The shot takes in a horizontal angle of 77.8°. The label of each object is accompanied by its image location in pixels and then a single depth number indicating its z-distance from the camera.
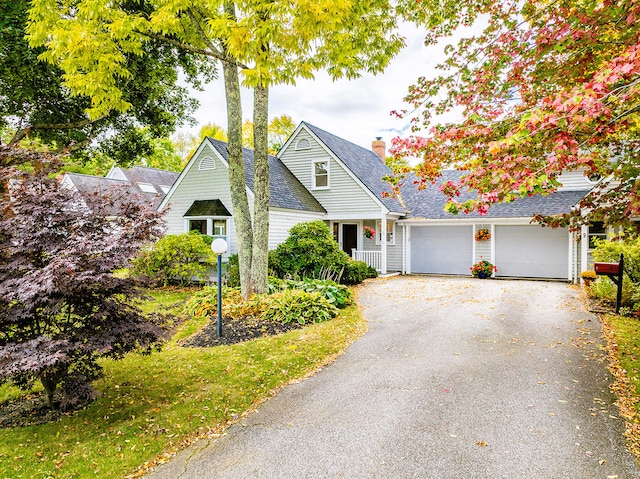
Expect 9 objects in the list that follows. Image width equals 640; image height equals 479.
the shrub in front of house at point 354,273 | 13.82
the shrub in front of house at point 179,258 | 13.09
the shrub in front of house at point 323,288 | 9.70
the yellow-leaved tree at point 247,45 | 6.18
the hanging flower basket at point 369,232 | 17.72
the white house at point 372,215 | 15.22
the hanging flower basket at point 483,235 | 16.16
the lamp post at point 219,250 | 6.88
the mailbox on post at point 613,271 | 8.70
